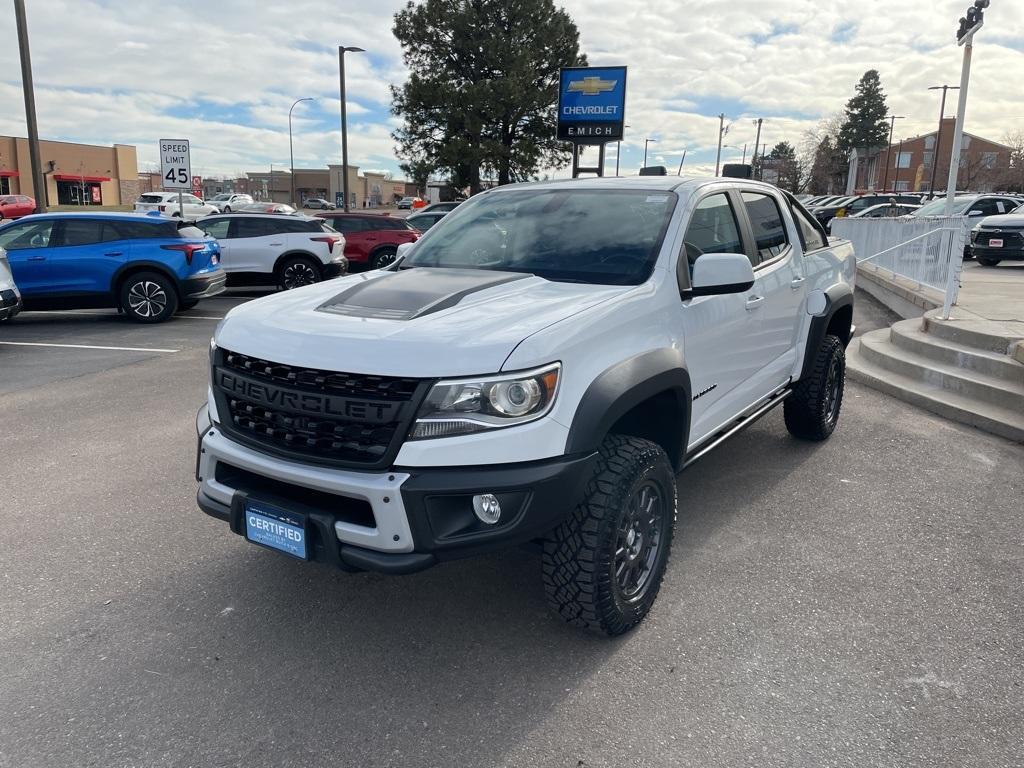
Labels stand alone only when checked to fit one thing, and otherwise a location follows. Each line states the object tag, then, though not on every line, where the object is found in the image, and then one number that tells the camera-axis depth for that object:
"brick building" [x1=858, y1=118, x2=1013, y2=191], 65.69
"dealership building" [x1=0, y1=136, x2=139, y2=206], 55.94
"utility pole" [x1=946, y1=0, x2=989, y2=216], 8.30
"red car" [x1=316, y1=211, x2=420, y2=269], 17.62
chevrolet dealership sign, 18.28
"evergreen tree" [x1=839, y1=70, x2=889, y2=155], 81.75
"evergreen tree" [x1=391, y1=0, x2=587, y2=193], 33.25
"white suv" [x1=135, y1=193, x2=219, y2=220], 36.88
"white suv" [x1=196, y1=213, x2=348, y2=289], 14.56
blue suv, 11.15
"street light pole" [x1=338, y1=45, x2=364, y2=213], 28.19
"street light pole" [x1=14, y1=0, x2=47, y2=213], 15.70
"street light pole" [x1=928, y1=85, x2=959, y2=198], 50.61
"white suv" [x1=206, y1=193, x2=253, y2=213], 39.14
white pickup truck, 2.62
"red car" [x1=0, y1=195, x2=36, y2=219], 35.09
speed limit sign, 16.47
